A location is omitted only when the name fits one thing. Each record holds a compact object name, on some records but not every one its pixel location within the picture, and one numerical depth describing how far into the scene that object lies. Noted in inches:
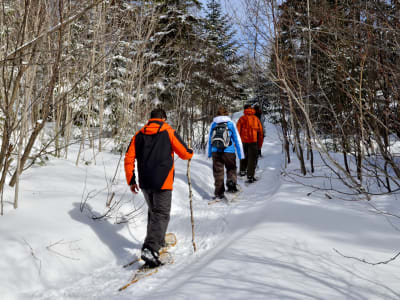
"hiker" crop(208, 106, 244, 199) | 262.4
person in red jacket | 326.3
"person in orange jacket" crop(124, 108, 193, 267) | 148.9
